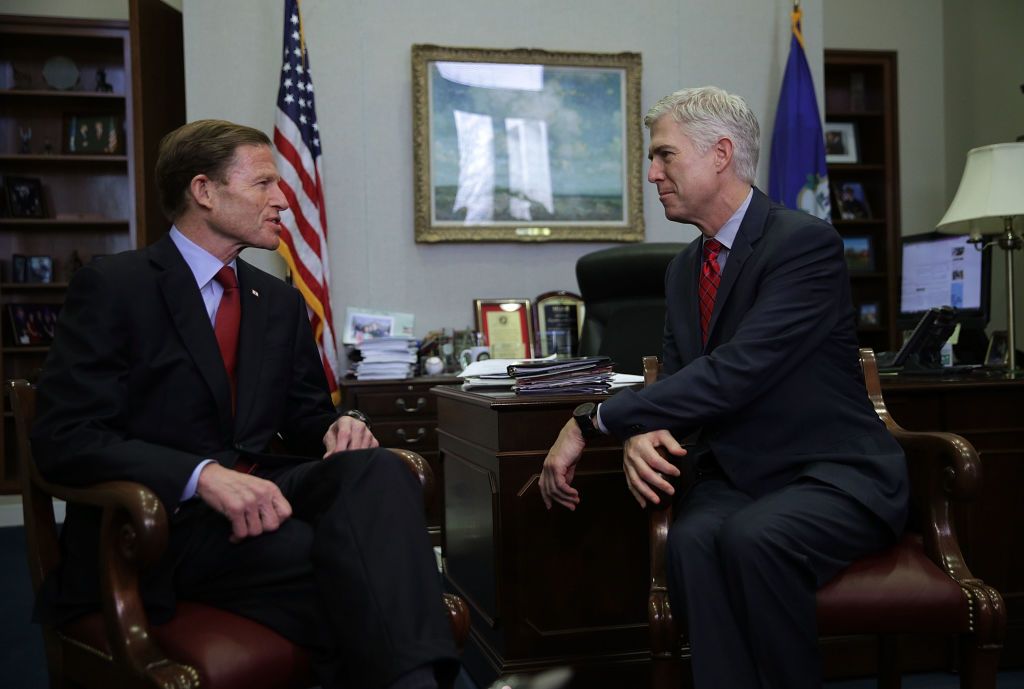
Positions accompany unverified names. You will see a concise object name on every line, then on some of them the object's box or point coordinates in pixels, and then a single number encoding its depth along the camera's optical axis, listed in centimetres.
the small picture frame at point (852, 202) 676
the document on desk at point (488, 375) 249
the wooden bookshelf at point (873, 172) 664
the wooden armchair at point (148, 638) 138
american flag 422
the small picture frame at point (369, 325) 451
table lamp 302
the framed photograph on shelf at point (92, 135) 602
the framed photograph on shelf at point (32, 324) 581
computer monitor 341
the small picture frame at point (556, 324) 472
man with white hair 162
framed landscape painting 461
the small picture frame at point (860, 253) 676
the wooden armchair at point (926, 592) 167
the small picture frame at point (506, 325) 464
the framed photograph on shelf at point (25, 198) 584
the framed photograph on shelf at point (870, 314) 679
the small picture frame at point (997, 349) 336
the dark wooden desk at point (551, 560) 226
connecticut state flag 477
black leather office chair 310
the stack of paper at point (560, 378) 232
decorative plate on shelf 590
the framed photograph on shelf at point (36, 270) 592
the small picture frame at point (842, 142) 679
